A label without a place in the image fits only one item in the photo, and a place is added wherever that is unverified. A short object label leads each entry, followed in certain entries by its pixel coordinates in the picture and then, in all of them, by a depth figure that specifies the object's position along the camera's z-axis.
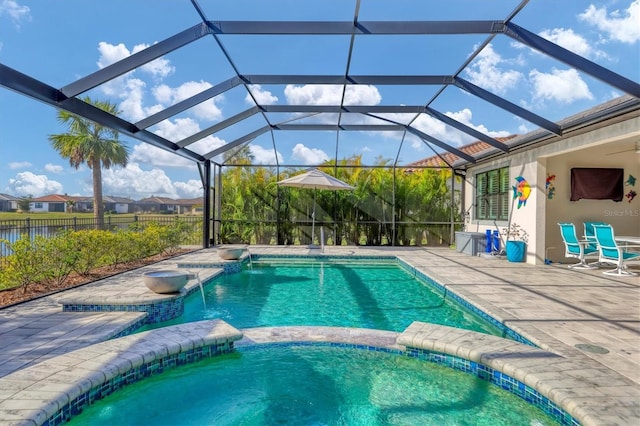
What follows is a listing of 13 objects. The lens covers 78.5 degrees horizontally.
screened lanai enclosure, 5.68
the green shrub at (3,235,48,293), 5.57
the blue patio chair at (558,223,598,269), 8.54
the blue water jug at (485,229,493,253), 10.87
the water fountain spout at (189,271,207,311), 6.07
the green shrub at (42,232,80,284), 5.96
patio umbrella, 10.87
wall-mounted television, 9.48
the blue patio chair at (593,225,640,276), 7.60
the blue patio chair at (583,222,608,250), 8.57
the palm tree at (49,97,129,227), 18.86
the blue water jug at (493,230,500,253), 10.89
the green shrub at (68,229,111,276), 6.77
